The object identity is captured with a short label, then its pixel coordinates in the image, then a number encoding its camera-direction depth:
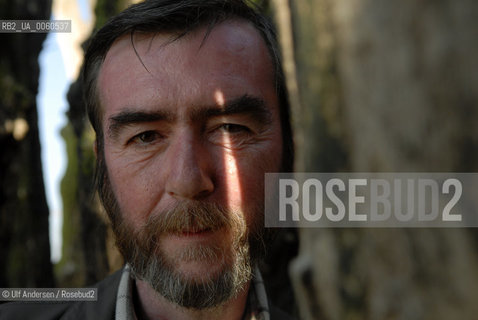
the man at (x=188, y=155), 0.47
